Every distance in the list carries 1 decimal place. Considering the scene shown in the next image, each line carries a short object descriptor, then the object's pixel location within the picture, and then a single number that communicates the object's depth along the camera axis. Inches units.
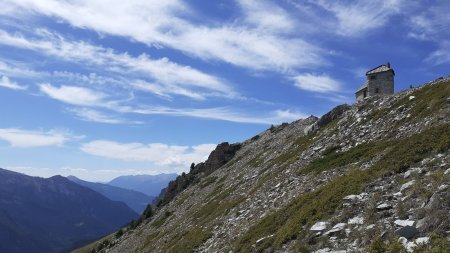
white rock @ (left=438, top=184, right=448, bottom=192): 674.2
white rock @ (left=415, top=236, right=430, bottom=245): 567.2
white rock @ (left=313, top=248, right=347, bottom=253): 674.6
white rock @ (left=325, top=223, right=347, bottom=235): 747.7
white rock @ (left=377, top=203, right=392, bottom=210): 733.0
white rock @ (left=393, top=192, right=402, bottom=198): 757.4
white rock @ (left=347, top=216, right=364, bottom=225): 734.7
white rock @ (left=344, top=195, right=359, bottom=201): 849.2
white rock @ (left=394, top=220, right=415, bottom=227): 633.0
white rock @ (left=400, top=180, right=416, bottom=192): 776.9
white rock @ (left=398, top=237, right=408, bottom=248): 589.6
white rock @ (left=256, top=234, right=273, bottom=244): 953.4
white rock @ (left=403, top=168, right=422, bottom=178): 835.4
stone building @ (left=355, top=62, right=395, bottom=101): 2284.7
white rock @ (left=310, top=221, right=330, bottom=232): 797.2
